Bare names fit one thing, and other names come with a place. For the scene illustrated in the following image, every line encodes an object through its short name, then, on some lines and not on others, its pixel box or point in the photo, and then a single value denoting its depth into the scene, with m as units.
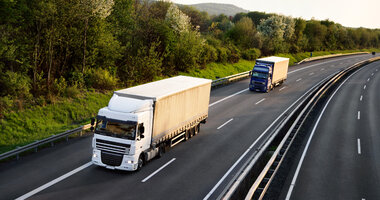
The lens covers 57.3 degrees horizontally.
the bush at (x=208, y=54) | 49.03
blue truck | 38.38
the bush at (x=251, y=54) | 61.69
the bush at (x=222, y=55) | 53.72
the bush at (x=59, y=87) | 26.36
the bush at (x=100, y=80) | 30.05
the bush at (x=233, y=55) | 56.66
